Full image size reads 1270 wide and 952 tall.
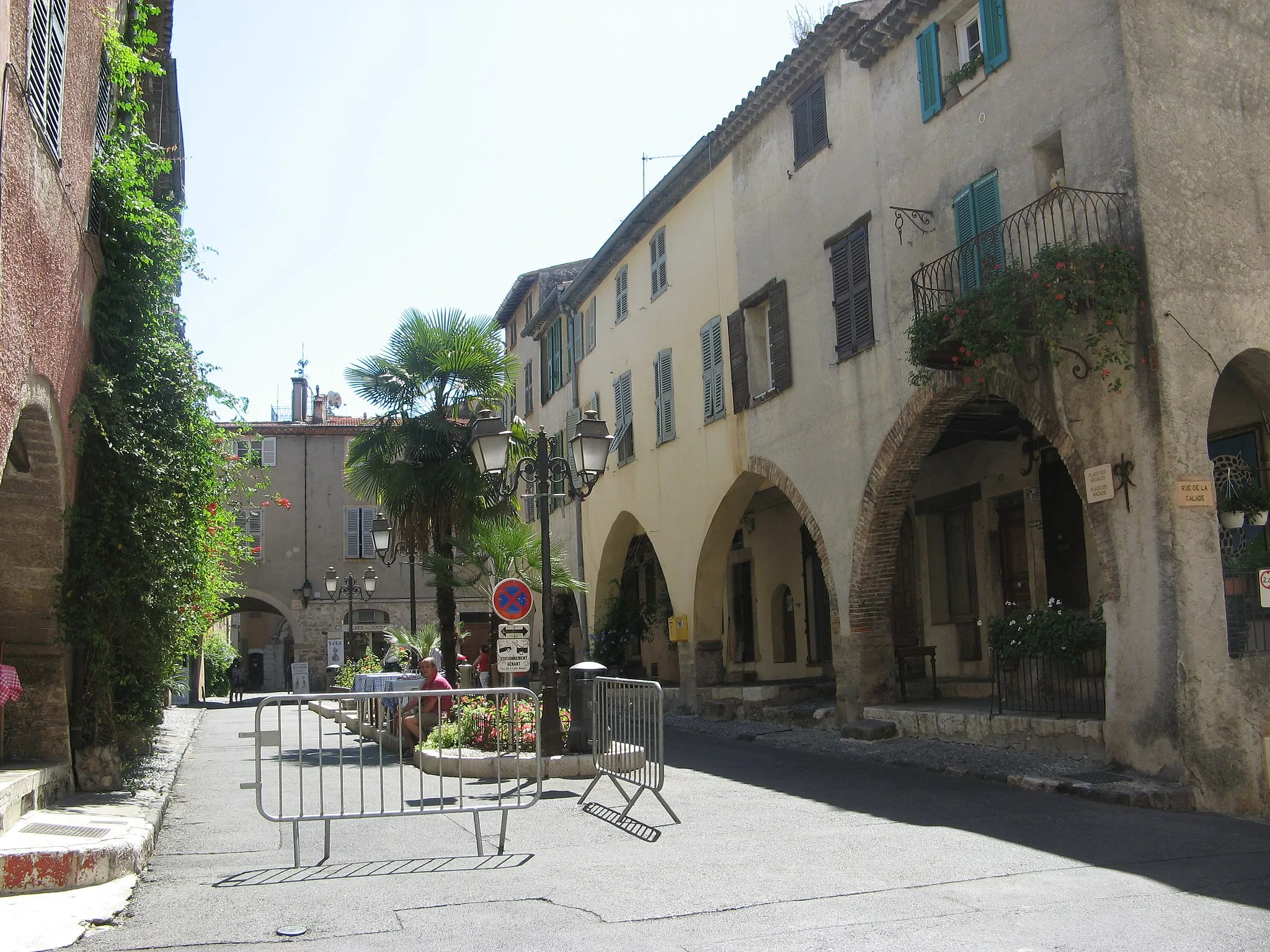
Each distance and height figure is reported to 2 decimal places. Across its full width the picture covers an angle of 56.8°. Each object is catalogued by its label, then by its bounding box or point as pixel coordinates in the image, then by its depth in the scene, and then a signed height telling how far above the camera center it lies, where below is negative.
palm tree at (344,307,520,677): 18.66 +3.42
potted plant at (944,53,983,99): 13.67 +6.38
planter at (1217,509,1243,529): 11.74 +0.91
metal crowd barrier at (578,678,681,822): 8.87 -0.78
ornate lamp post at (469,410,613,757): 11.51 +1.79
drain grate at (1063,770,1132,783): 10.65 -1.46
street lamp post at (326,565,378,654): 27.81 +1.53
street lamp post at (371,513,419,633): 21.08 +1.98
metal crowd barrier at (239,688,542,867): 7.60 -1.05
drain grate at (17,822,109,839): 7.54 -1.11
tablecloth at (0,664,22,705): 8.80 -0.18
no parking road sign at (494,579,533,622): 12.13 +0.41
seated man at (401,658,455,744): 13.98 -0.79
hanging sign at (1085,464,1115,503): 11.25 +1.27
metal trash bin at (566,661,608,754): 10.93 -0.66
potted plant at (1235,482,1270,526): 11.86 +1.06
